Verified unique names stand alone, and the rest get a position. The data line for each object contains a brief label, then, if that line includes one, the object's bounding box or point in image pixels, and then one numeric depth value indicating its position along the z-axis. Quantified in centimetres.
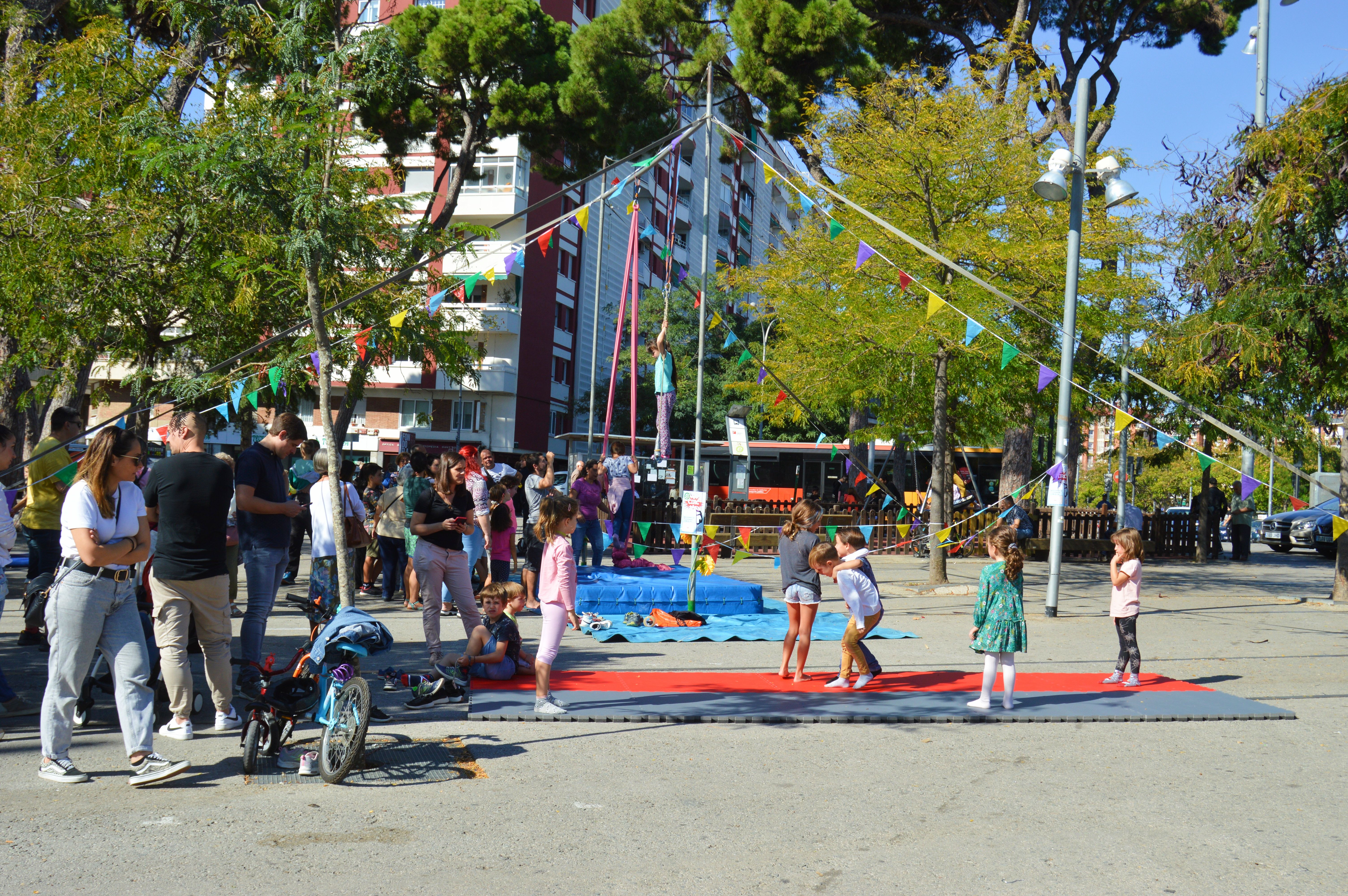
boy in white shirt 812
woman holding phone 739
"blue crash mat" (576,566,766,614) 1197
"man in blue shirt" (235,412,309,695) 660
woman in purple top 1399
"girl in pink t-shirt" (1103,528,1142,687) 851
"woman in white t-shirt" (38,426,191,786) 501
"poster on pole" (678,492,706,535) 1157
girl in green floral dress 739
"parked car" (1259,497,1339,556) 2598
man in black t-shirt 562
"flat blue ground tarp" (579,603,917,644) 1076
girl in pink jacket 670
